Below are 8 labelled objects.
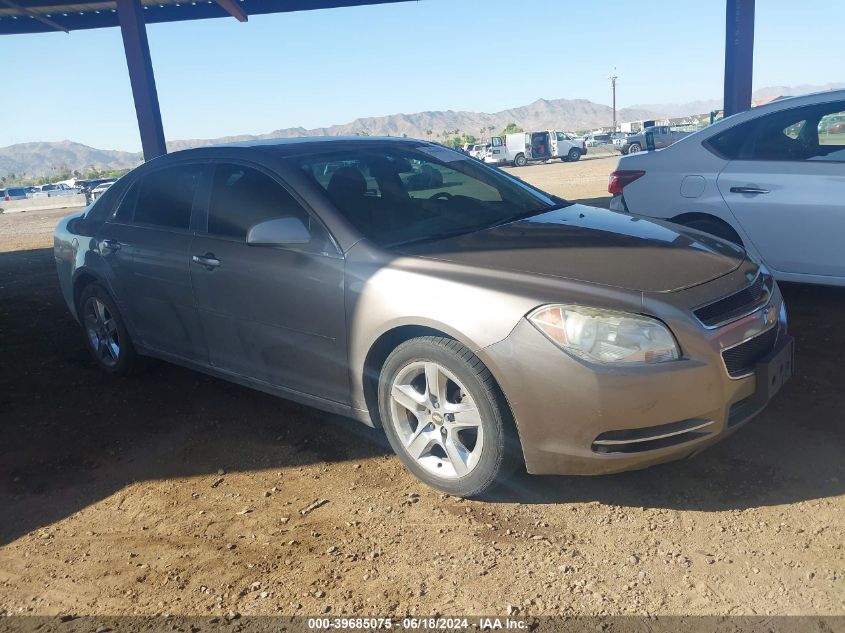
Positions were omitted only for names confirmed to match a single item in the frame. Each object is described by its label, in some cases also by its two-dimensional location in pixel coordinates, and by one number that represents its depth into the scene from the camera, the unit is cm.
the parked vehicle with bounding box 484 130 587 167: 4600
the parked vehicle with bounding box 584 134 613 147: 6297
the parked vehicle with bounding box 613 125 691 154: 4212
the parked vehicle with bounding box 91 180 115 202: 3762
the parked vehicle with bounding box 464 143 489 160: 4963
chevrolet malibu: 269
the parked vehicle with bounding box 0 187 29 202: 5350
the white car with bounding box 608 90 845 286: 480
